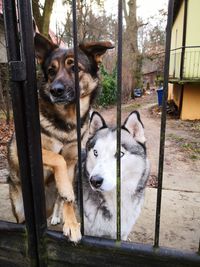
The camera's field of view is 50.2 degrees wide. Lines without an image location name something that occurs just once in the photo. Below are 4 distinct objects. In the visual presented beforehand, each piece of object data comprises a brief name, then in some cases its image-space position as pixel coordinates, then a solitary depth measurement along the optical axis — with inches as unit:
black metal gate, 40.7
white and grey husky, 60.2
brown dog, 65.1
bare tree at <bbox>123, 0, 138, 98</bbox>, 477.7
